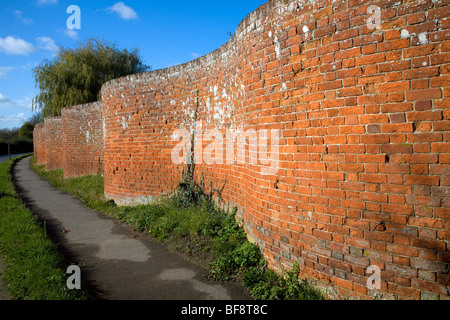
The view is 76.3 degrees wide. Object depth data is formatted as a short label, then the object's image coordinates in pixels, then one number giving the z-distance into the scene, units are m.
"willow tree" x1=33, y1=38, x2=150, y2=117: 19.25
